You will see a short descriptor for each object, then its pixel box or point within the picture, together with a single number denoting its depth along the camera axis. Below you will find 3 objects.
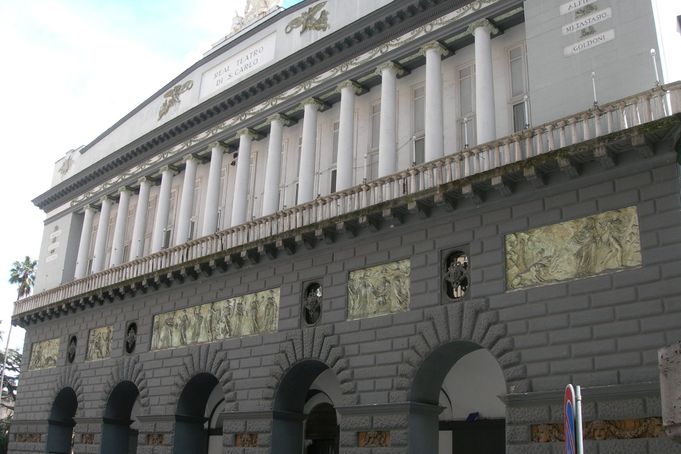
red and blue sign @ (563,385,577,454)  8.52
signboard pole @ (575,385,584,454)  7.93
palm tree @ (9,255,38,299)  62.97
